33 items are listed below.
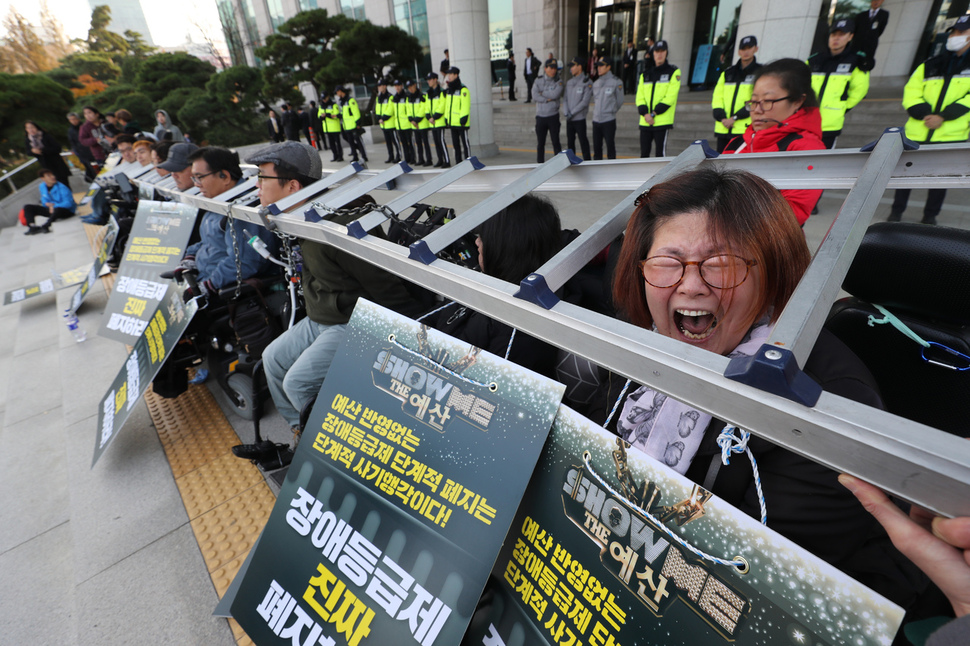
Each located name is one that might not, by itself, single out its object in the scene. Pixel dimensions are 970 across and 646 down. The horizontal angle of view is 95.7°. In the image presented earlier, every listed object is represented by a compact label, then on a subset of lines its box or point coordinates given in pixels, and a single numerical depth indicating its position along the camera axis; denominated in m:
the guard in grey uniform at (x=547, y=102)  7.80
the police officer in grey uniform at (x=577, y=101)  7.29
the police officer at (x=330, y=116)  12.05
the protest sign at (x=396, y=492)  1.03
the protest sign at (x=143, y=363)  2.50
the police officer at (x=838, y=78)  4.33
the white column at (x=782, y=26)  5.27
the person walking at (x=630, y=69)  13.10
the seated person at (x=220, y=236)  2.89
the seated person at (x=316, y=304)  2.22
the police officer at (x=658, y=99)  5.96
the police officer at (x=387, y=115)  10.53
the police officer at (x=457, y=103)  8.73
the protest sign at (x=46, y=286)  4.95
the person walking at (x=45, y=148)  9.80
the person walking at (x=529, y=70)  12.76
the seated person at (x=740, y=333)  0.83
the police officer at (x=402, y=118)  10.12
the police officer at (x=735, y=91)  4.78
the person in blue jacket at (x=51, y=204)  9.09
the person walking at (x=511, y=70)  14.69
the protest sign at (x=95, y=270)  4.43
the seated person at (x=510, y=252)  1.56
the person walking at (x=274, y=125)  13.61
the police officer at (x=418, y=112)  9.55
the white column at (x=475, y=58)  9.23
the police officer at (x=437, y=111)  9.07
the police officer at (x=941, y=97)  3.70
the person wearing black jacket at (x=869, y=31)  4.50
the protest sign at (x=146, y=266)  3.19
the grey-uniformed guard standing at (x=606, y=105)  6.81
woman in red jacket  2.20
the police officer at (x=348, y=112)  11.24
